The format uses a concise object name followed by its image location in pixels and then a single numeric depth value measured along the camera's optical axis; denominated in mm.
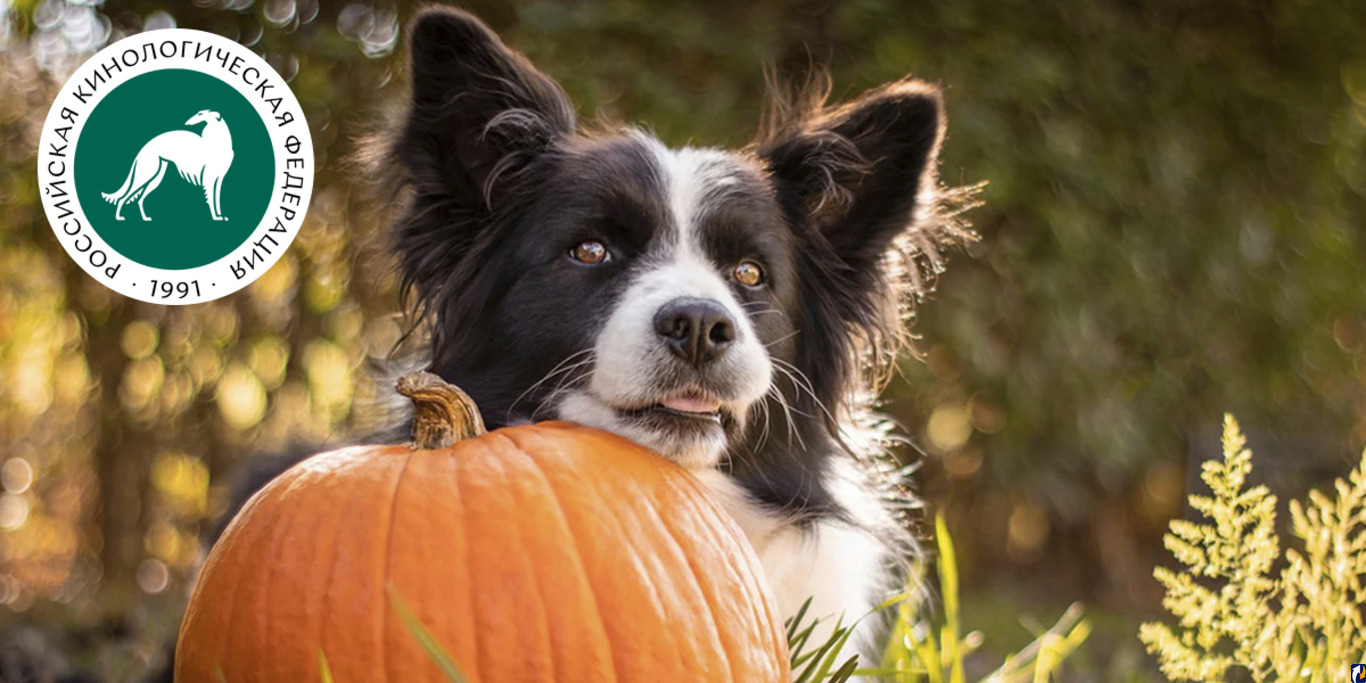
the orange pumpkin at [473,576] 1701
